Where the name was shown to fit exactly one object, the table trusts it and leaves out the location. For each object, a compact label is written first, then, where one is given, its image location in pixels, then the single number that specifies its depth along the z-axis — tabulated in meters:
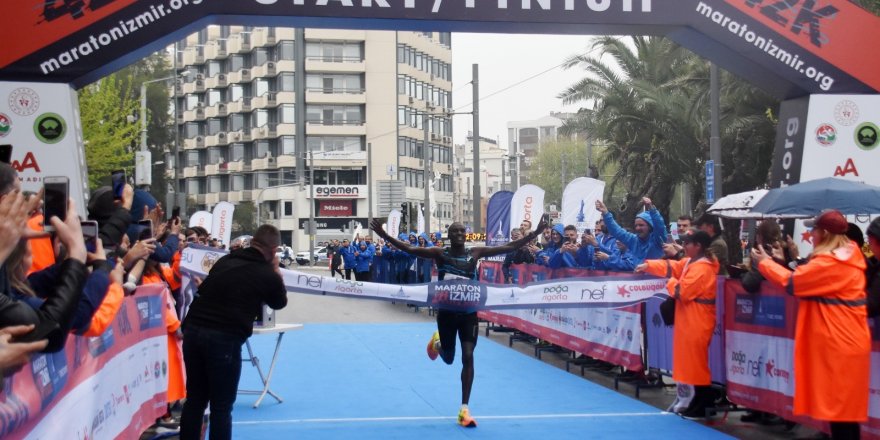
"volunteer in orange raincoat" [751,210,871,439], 7.88
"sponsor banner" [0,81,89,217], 10.72
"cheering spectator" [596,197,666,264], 12.42
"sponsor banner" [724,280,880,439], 9.17
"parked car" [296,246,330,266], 75.27
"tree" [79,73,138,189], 30.19
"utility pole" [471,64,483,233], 34.25
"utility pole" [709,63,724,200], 22.75
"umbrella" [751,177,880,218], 9.80
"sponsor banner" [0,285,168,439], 4.89
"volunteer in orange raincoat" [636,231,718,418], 10.21
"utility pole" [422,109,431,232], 49.26
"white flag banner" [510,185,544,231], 20.48
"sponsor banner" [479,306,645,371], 12.48
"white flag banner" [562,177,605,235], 17.47
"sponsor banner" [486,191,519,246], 22.44
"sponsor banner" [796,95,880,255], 11.75
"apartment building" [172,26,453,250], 85.94
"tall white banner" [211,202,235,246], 22.17
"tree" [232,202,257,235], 84.31
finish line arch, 10.57
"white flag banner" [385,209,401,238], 36.12
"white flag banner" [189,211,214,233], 24.78
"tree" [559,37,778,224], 30.54
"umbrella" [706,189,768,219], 12.16
